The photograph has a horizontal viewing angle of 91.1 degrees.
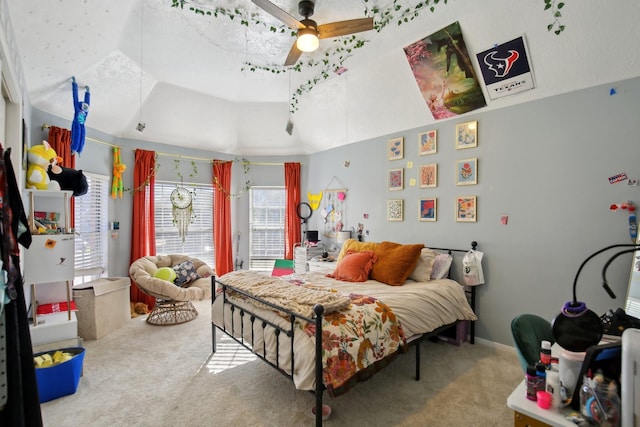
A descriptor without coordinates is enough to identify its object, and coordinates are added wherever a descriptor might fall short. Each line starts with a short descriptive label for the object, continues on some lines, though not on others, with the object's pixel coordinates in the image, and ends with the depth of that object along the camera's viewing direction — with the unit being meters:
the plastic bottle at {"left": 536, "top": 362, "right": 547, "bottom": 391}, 1.13
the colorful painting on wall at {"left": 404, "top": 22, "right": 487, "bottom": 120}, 3.02
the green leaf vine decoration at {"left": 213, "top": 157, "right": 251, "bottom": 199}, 5.83
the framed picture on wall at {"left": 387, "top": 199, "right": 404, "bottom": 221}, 4.19
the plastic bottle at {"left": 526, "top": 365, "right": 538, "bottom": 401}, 1.14
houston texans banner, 2.81
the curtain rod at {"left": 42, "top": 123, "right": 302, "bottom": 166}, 3.59
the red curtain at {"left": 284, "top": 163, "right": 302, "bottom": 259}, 5.79
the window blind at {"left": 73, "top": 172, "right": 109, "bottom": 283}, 4.06
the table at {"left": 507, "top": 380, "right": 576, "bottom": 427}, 1.03
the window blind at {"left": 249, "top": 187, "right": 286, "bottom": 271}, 5.97
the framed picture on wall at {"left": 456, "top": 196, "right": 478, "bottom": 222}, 3.47
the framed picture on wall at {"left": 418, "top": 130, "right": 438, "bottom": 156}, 3.80
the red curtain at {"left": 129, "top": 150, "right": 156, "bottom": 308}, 4.71
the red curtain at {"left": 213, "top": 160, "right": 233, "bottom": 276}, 5.58
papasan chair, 3.91
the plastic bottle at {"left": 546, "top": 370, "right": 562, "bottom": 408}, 1.08
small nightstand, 4.43
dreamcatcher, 5.27
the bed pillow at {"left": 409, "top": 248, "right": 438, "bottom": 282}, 3.36
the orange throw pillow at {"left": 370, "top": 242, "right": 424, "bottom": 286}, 3.24
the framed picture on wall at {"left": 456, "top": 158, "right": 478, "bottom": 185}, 3.46
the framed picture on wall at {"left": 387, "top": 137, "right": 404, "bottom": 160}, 4.16
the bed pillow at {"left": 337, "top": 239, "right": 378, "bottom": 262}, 3.86
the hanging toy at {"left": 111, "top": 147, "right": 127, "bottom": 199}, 4.49
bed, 1.97
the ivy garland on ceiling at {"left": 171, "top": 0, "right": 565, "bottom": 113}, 2.53
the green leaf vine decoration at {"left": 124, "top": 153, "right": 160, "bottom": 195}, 4.78
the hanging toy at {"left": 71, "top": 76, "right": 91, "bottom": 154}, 3.39
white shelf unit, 2.59
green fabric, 1.54
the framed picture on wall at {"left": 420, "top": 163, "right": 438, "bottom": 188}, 3.81
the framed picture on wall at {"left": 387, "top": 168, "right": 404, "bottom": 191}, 4.18
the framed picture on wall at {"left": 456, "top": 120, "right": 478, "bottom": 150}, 3.46
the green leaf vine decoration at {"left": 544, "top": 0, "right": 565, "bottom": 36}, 2.26
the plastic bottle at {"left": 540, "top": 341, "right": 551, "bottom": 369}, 1.22
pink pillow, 3.40
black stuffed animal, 3.29
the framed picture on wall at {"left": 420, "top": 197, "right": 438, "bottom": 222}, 3.82
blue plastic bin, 2.34
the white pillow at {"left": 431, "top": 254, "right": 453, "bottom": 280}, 3.44
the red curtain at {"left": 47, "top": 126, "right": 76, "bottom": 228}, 3.62
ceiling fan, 2.35
